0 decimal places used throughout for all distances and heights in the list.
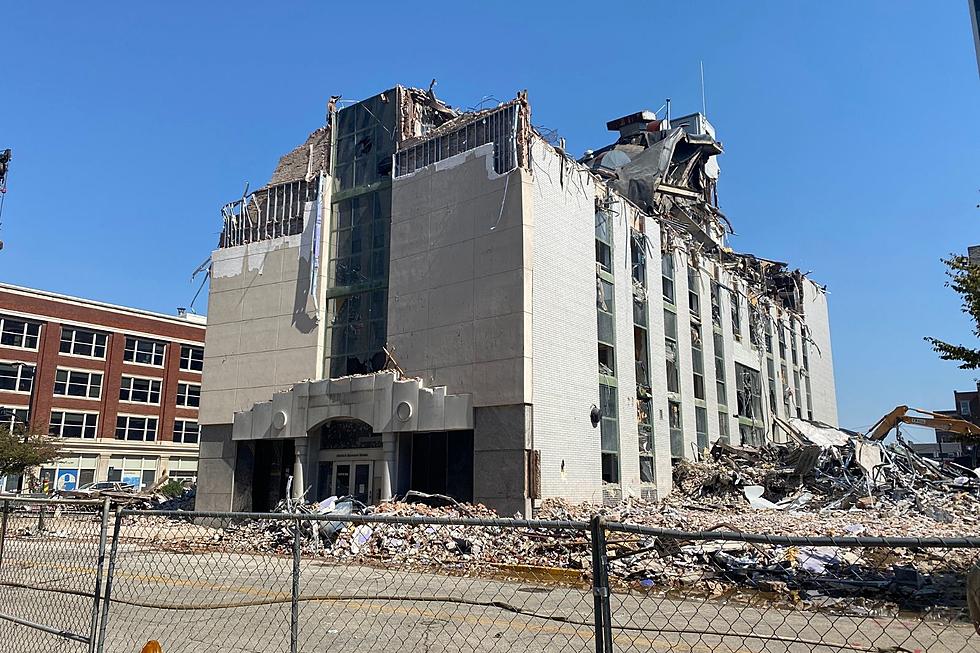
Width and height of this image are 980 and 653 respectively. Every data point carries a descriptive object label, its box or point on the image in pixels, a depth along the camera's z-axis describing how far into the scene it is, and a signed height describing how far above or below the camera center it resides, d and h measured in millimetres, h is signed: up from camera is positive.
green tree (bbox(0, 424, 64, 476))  39750 +1770
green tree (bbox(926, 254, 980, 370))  14147 +3542
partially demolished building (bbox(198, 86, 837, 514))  25828 +6145
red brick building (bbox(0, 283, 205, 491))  55125 +7730
